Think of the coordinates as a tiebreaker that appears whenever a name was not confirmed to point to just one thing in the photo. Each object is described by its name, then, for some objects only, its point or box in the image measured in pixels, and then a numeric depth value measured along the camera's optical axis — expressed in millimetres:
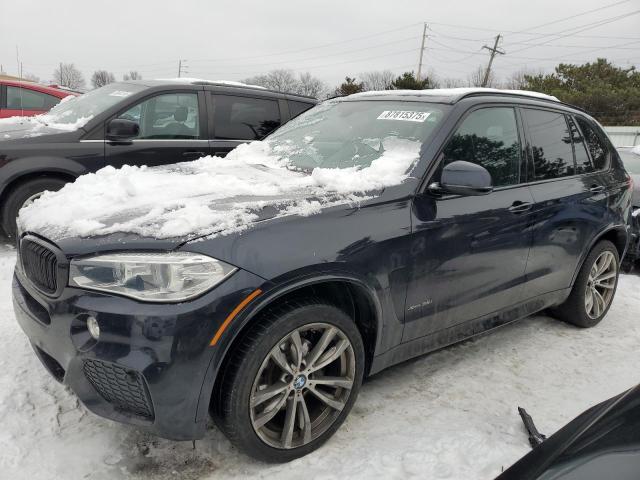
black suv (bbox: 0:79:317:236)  4914
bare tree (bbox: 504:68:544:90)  54438
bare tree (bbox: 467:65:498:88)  54269
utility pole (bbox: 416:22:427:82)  54006
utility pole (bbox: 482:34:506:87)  47897
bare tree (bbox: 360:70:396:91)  59781
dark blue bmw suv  2049
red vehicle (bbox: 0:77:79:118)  8180
